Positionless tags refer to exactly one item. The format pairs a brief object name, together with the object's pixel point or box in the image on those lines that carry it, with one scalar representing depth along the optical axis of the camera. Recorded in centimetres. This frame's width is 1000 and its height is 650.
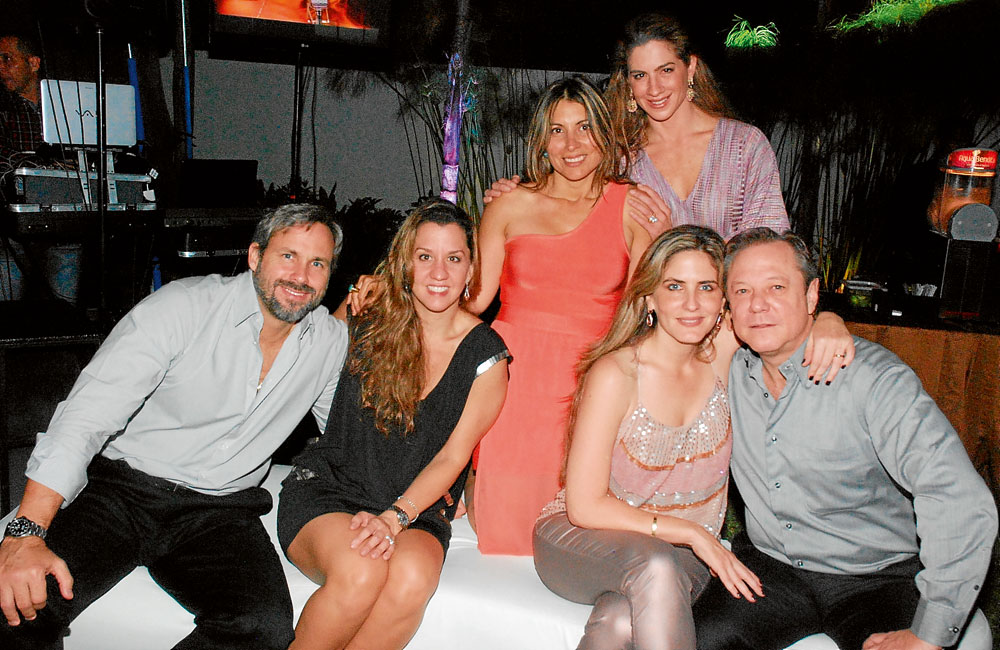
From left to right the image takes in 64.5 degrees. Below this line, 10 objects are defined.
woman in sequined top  187
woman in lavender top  244
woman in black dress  207
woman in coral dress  236
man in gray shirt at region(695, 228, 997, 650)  182
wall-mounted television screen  500
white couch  199
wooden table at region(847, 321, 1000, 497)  289
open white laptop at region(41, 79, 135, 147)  364
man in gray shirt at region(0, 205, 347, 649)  183
